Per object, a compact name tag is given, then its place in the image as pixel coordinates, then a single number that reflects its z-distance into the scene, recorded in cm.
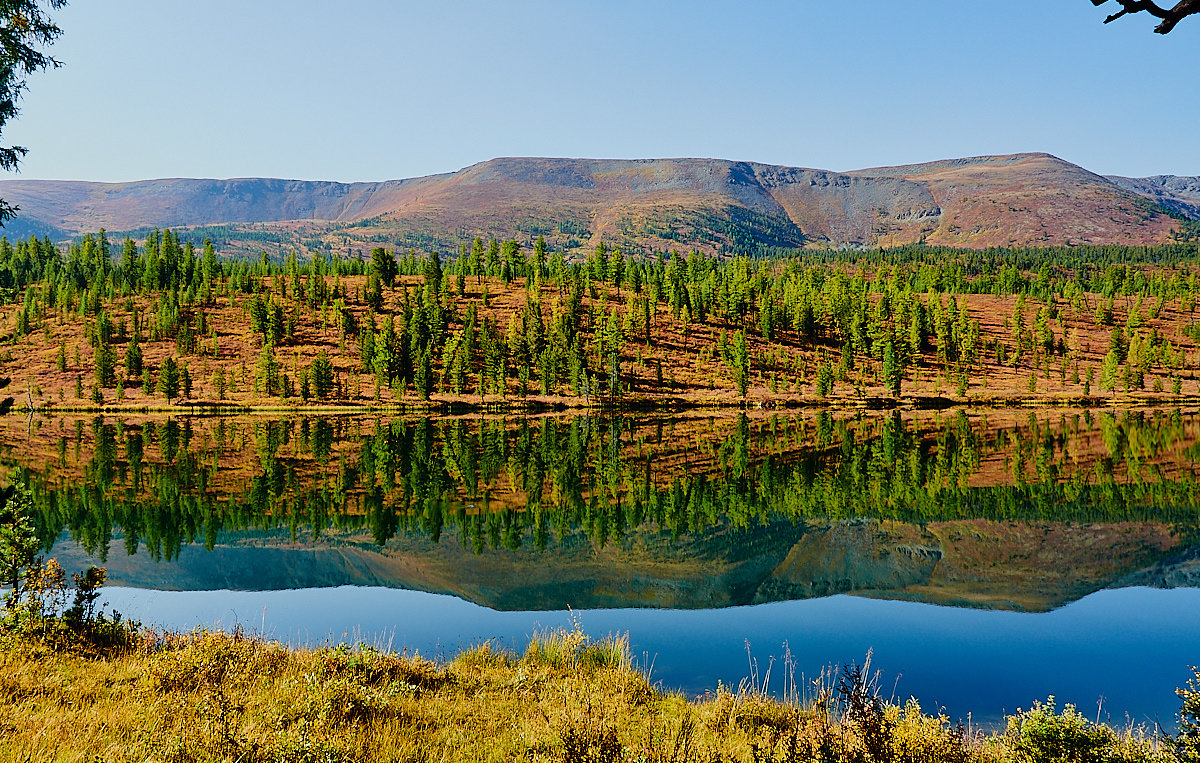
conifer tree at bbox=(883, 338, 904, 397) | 12519
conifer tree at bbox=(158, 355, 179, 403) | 11612
